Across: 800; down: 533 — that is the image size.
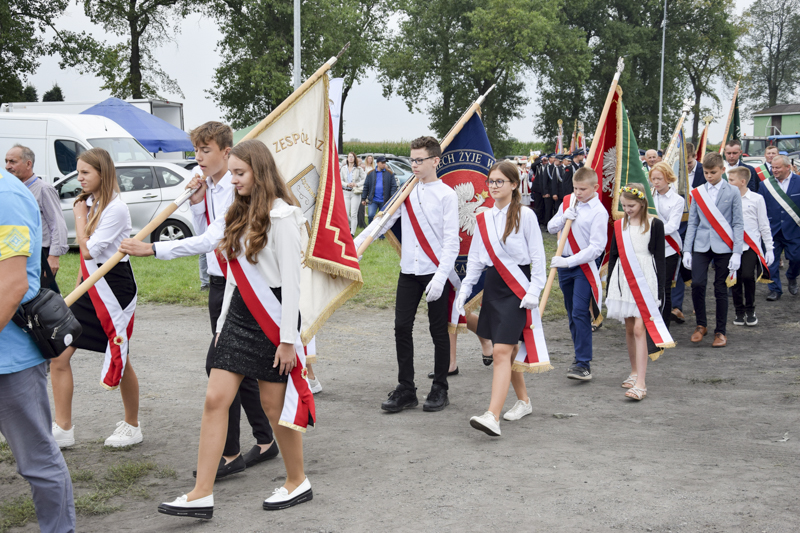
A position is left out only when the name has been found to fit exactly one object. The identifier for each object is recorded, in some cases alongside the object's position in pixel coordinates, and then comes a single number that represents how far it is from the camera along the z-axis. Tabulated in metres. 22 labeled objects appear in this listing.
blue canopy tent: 21.48
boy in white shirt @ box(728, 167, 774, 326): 8.70
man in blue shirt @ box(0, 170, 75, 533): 2.84
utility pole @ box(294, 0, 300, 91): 17.75
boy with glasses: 5.61
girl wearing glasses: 5.06
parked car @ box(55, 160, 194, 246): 13.68
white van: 15.29
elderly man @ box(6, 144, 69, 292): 6.31
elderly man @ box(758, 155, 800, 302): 10.50
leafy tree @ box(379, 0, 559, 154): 42.72
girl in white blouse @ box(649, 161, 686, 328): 7.71
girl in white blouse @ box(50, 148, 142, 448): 4.70
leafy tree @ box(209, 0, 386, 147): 34.88
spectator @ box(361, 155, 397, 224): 17.42
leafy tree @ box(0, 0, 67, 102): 30.17
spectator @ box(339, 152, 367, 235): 17.97
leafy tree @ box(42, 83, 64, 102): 38.66
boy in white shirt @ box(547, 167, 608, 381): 6.28
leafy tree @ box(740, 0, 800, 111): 56.53
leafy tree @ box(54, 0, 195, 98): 32.28
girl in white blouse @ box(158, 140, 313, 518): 3.57
